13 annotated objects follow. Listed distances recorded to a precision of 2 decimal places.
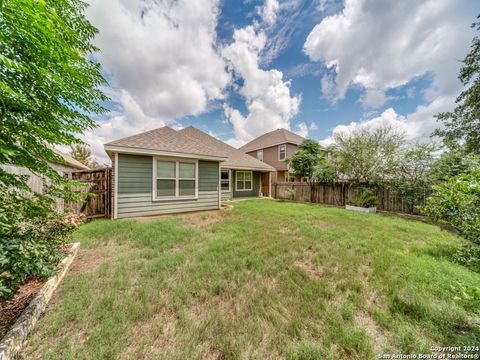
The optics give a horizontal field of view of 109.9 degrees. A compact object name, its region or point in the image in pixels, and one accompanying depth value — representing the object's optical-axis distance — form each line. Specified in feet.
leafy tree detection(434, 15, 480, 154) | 31.40
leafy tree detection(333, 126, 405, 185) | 28.25
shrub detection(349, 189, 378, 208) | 29.09
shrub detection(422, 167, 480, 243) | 6.97
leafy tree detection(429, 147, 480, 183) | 22.74
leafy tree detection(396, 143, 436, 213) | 24.81
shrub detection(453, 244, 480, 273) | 6.42
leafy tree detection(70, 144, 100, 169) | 69.77
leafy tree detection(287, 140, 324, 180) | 44.45
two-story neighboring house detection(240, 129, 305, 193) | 60.59
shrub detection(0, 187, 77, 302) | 5.20
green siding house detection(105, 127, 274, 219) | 21.01
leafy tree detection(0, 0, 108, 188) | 5.24
